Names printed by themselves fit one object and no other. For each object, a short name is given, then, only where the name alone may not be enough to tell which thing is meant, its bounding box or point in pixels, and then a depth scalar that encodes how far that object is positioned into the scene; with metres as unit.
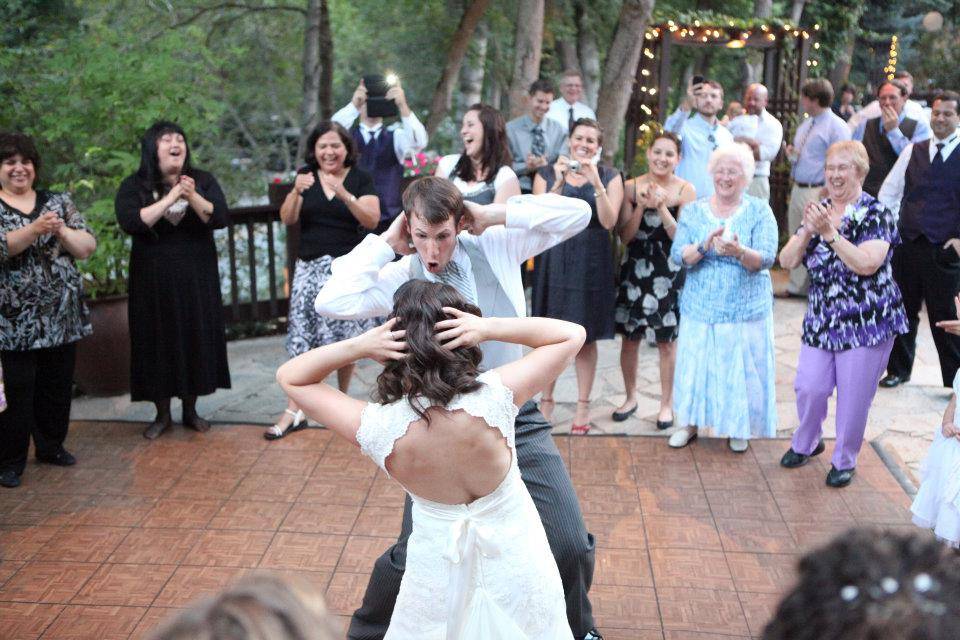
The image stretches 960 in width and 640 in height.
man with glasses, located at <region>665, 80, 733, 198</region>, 8.46
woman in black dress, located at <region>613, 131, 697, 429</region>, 6.16
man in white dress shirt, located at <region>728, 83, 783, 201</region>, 9.88
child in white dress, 4.19
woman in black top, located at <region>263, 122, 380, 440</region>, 6.10
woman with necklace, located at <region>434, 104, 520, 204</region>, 5.50
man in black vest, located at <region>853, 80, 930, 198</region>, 8.18
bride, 2.85
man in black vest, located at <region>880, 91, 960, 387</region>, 6.62
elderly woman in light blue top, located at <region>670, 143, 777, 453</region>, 5.66
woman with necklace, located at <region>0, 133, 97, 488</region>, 5.42
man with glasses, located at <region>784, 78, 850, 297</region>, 9.40
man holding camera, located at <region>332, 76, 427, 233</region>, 7.54
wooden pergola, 11.59
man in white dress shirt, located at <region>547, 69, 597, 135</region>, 8.80
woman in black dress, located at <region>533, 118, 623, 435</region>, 6.00
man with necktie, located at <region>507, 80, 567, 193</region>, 8.02
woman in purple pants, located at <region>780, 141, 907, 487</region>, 5.16
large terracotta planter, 6.77
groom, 3.60
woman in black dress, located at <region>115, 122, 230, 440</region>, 5.86
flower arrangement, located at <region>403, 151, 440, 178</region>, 10.11
